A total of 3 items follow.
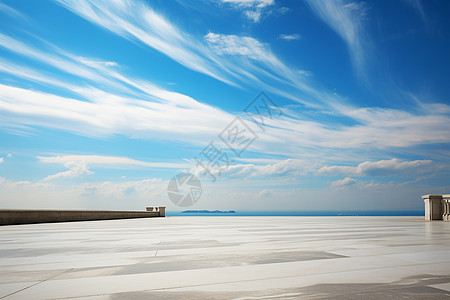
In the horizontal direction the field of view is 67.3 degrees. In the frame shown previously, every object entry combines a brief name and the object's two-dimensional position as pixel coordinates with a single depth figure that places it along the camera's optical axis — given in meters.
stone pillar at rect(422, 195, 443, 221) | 23.23
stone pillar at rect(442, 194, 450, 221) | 22.67
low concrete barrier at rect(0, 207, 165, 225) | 20.24
